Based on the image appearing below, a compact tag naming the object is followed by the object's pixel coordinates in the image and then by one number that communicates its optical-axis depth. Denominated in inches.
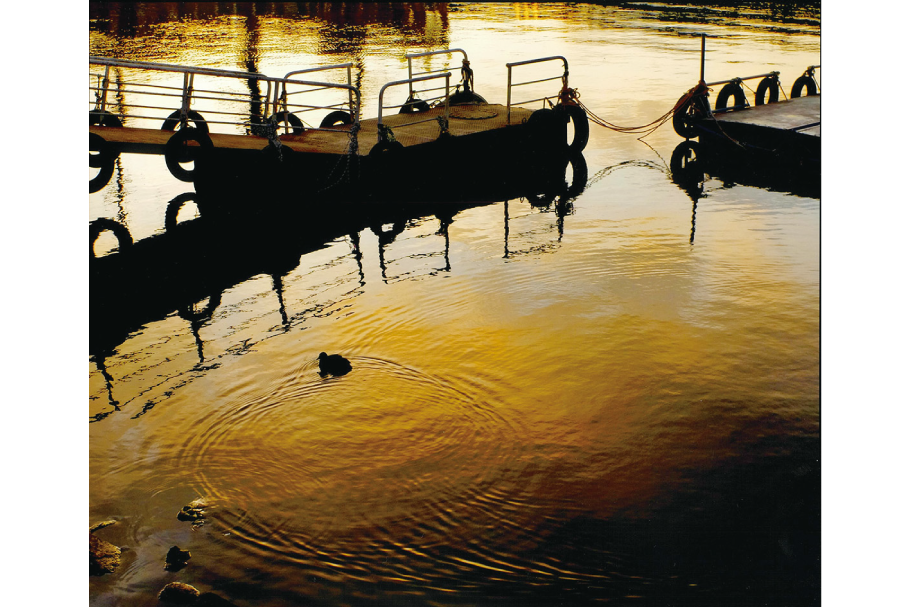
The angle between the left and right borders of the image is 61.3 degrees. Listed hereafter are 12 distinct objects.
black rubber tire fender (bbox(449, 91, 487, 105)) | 778.8
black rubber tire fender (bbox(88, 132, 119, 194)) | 512.4
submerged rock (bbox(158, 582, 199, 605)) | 193.0
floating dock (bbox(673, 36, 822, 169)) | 684.1
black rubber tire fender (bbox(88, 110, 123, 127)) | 542.1
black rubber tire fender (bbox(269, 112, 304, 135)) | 637.3
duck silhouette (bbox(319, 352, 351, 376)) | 314.7
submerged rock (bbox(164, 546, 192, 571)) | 206.8
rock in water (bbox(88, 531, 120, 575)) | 204.7
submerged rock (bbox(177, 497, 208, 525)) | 227.3
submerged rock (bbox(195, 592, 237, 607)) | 192.5
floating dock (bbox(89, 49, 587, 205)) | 539.2
